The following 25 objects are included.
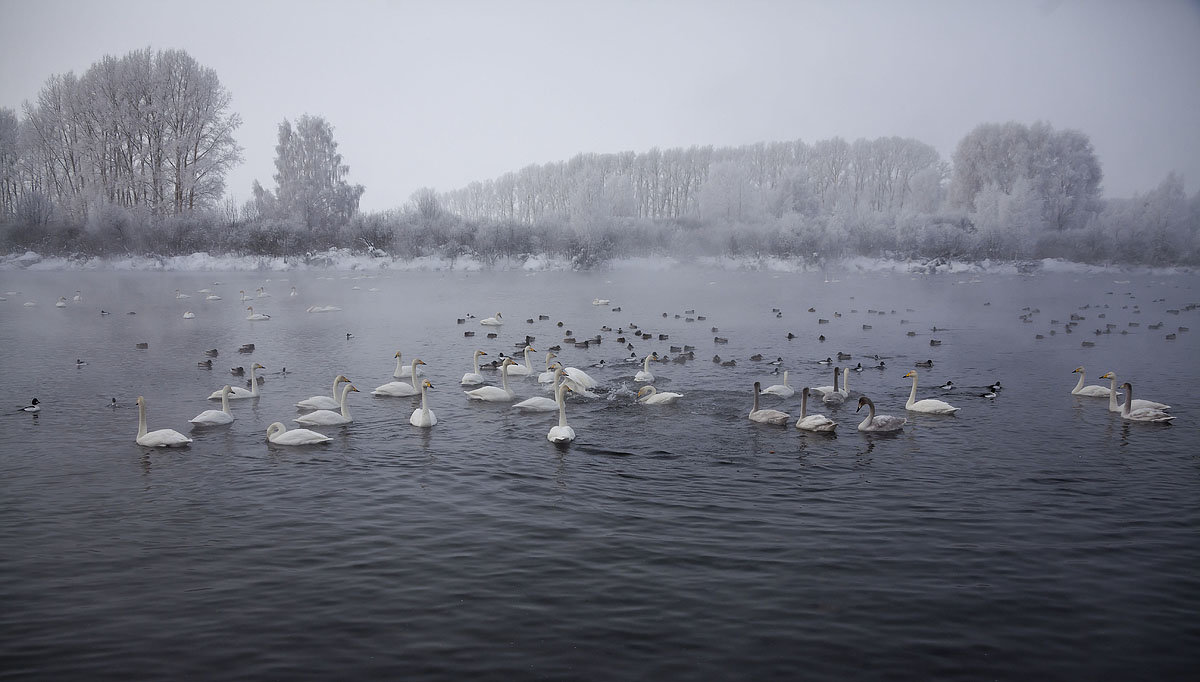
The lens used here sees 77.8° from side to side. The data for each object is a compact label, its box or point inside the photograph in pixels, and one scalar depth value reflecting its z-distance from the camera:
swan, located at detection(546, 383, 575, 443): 13.73
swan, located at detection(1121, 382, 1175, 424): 15.62
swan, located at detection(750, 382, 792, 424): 15.16
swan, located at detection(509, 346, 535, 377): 21.09
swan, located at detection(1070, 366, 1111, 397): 18.22
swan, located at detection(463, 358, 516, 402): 17.58
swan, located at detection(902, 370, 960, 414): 16.36
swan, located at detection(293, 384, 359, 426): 15.08
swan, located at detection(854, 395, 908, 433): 14.59
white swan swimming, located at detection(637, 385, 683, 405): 17.14
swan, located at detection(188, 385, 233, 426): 15.21
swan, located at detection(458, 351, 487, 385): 19.52
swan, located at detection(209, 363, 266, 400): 17.16
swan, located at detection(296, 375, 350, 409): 16.28
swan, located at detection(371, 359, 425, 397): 18.34
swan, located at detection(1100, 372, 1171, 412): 15.93
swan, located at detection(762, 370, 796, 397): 17.92
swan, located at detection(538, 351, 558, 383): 19.20
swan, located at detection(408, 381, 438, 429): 15.14
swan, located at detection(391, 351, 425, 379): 20.16
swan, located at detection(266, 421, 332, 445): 13.85
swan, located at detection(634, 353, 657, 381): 19.72
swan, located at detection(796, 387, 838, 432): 14.59
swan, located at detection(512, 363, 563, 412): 16.64
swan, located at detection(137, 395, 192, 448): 13.55
